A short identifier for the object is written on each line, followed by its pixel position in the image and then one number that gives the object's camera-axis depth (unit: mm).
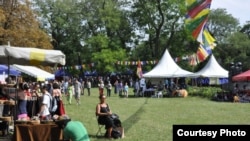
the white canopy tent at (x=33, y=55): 11086
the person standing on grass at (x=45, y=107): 12753
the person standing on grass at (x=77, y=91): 26331
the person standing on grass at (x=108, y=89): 35572
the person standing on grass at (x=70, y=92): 26717
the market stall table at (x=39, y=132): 10328
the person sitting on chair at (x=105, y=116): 12688
